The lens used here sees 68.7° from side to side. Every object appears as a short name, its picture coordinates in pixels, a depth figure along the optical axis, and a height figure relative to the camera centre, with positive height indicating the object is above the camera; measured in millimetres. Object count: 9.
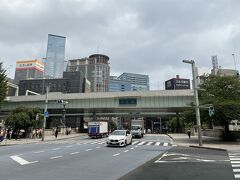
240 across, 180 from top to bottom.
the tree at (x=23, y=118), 28159 +136
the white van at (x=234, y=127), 45484 -1788
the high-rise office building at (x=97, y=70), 137387 +38631
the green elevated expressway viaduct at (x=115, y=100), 42823 +5080
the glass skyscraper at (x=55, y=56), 140470 +50866
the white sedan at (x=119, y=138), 16870 -1798
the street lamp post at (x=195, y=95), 19018 +2788
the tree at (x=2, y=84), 24993 +4930
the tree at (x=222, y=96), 21505 +3213
